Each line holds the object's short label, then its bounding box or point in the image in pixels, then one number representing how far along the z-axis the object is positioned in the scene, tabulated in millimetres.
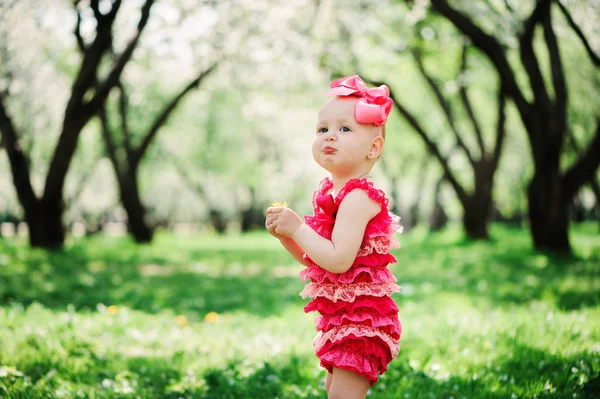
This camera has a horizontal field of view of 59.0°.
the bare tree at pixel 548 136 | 10664
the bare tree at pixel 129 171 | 17016
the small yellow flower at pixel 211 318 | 6311
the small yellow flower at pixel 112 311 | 6388
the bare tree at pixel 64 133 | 9930
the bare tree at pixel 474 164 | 16156
